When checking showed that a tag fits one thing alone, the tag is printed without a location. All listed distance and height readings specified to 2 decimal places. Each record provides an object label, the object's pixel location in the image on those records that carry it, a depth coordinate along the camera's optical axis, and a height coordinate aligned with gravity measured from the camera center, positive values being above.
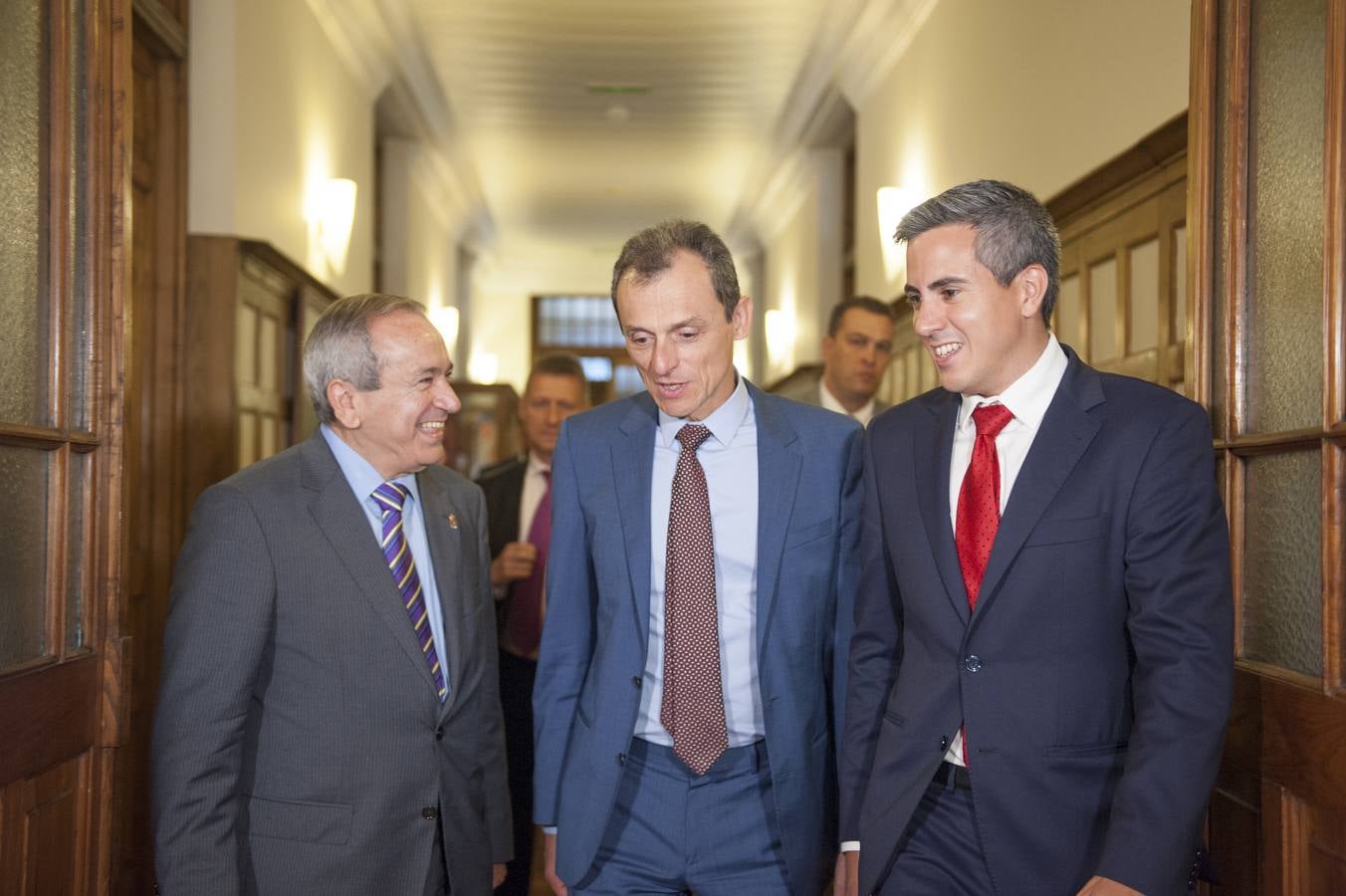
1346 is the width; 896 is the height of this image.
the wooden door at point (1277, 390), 1.99 +0.11
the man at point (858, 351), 5.18 +0.40
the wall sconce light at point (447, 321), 13.18 +1.31
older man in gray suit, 2.32 -0.41
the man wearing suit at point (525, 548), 3.98 -0.31
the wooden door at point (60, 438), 2.19 +0.02
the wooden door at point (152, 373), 5.09 +0.32
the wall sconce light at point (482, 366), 17.28 +1.11
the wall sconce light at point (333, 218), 7.61 +1.38
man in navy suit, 1.94 -0.24
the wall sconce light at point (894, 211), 7.64 +1.43
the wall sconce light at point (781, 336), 13.17 +1.20
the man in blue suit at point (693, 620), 2.45 -0.33
